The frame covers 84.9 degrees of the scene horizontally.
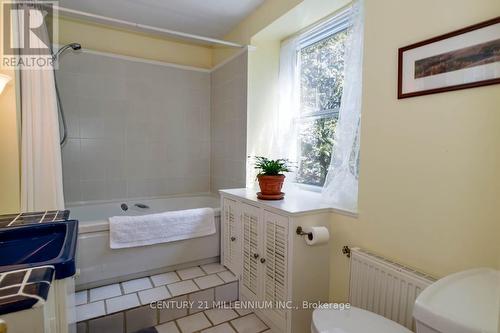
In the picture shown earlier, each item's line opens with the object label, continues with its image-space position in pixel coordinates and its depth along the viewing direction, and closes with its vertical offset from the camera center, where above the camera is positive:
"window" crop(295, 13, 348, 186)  2.10 +0.54
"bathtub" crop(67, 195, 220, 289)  1.92 -0.76
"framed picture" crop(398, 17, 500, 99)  1.04 +0.43
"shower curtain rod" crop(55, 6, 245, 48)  1.93 +1.02
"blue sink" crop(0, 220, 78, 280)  1.05 -0.35
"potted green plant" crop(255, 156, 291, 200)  1.86 -0.14
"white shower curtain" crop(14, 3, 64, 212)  1.57 +0.08
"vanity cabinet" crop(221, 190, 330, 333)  1.55 -0.65
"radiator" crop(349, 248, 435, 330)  1.22 -0.60
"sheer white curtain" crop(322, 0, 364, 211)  1.67 +0.23
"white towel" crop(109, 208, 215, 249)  2.00 -0.55
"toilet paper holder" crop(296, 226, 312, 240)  1.54 -0.41
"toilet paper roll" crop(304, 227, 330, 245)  1.49 -0.42
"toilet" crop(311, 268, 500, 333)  0.73 -0.42
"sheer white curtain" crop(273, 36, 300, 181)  2.42 +0.52
